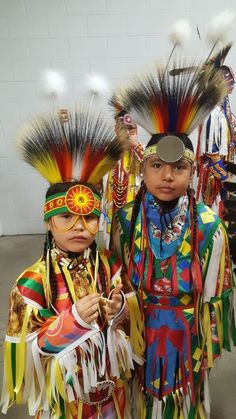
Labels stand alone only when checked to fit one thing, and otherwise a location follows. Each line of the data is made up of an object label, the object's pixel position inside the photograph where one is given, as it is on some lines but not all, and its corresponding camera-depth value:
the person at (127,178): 2.28
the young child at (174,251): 1.06
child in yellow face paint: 0.98
